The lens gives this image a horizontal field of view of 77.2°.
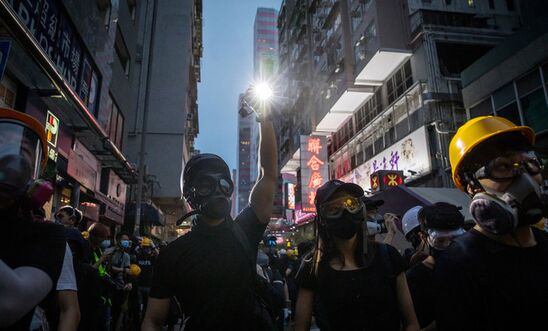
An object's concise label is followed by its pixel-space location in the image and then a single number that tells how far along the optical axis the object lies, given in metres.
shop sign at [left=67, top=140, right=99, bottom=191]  11.26
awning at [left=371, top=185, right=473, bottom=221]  10.09
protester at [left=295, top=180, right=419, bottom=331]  2.40
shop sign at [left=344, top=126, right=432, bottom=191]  17.81
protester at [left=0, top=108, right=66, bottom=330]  1.20
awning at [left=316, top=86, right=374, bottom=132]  24.44
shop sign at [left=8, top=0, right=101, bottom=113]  7.66
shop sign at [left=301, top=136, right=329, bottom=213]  28.03
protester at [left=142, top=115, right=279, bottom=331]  2.00
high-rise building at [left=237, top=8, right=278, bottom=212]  152.12
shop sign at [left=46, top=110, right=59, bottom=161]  9.29
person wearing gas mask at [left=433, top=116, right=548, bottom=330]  1.67
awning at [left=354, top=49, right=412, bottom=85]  20.39
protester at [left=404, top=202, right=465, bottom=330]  2.97
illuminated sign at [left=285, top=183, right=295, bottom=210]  42.28
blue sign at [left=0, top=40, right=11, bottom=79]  2.94
